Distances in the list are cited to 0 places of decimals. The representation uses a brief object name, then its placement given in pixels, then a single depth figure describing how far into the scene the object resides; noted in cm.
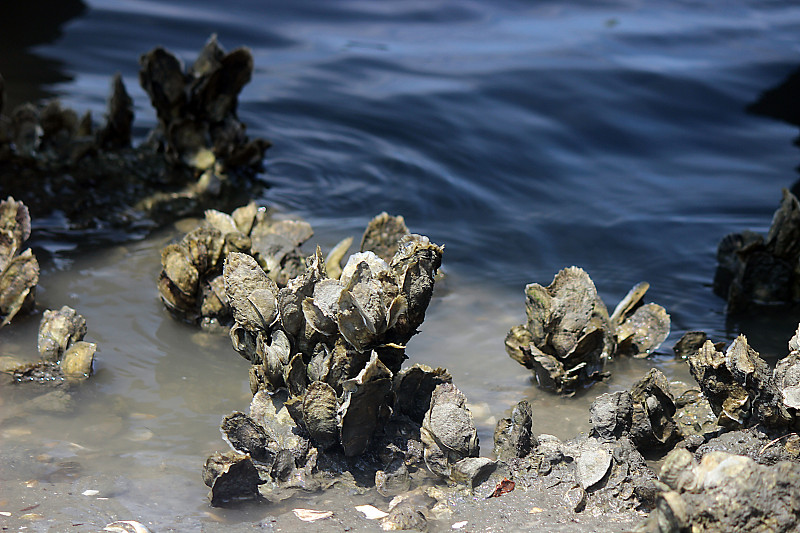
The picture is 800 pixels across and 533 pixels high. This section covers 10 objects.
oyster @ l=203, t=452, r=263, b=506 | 325
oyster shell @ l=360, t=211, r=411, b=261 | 367
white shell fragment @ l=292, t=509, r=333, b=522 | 325
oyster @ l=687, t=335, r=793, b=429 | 329
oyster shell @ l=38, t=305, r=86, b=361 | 347
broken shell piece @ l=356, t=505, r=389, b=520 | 326
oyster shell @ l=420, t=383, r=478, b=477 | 330
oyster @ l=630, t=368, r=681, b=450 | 333
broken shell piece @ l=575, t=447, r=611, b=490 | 327
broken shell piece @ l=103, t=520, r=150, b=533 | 323
